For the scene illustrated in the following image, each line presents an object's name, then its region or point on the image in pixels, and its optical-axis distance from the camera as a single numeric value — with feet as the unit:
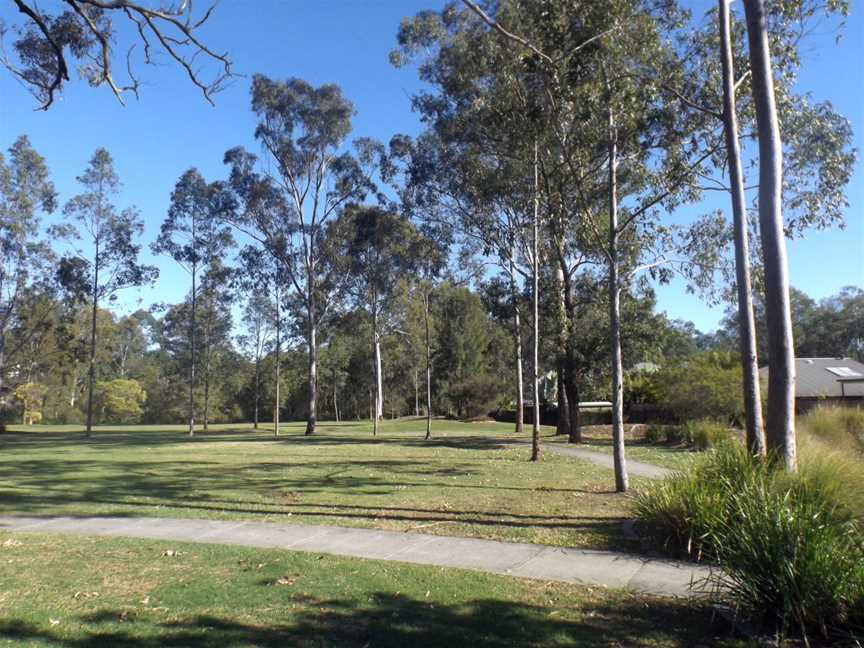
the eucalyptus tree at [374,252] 110.42
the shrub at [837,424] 49.57
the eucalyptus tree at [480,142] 53.42
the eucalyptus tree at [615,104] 40.24
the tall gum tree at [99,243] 131.34
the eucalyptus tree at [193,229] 138.00
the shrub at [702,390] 94.38
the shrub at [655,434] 90.27
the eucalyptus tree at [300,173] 122.62
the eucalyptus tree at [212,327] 167.13
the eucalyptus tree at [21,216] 123.95
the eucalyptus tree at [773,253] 27.50
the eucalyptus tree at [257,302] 135.85
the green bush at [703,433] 71.92
